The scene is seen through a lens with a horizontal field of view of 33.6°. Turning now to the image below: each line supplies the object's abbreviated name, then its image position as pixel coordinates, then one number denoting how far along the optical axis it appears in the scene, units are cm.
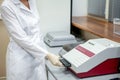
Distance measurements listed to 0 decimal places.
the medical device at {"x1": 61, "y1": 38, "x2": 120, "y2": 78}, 119
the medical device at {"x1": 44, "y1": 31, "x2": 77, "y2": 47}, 205
